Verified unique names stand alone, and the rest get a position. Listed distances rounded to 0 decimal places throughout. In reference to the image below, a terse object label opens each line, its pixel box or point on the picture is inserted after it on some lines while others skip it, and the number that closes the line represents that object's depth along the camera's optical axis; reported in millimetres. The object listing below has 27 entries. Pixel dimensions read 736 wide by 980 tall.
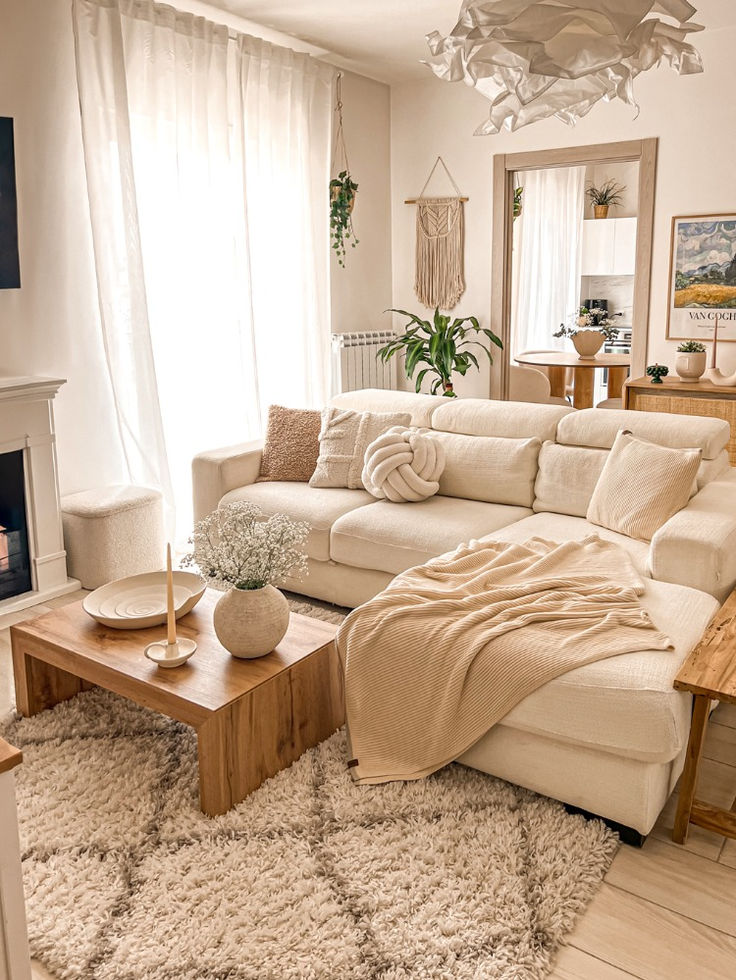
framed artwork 5020
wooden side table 2043
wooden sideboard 4734
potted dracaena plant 5770
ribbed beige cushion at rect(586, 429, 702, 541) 3125
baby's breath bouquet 2393
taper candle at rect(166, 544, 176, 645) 2381
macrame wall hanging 5977
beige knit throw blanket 2283
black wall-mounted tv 3668
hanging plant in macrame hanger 5613
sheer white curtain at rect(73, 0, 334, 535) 4086
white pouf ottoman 3939
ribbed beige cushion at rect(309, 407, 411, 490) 3957
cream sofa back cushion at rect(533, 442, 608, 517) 3510
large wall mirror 8070
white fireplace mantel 3662
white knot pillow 3674
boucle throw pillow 4117
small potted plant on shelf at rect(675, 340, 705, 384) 4934
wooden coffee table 2246
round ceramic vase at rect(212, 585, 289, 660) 2410
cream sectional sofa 2127
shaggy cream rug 1803
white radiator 5859
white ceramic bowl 2648
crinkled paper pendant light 1933
